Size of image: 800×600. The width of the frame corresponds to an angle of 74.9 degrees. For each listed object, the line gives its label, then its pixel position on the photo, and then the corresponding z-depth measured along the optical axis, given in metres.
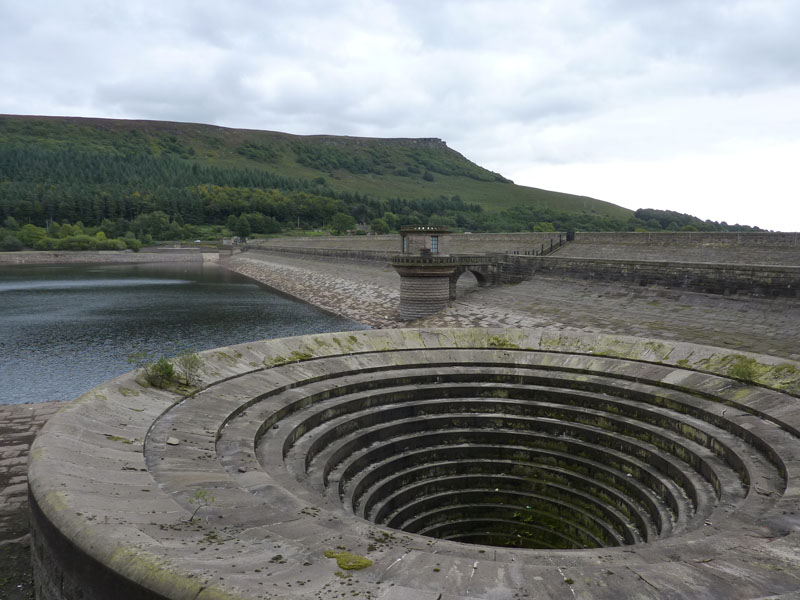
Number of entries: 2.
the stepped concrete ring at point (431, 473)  5.03
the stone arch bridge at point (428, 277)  44.56
